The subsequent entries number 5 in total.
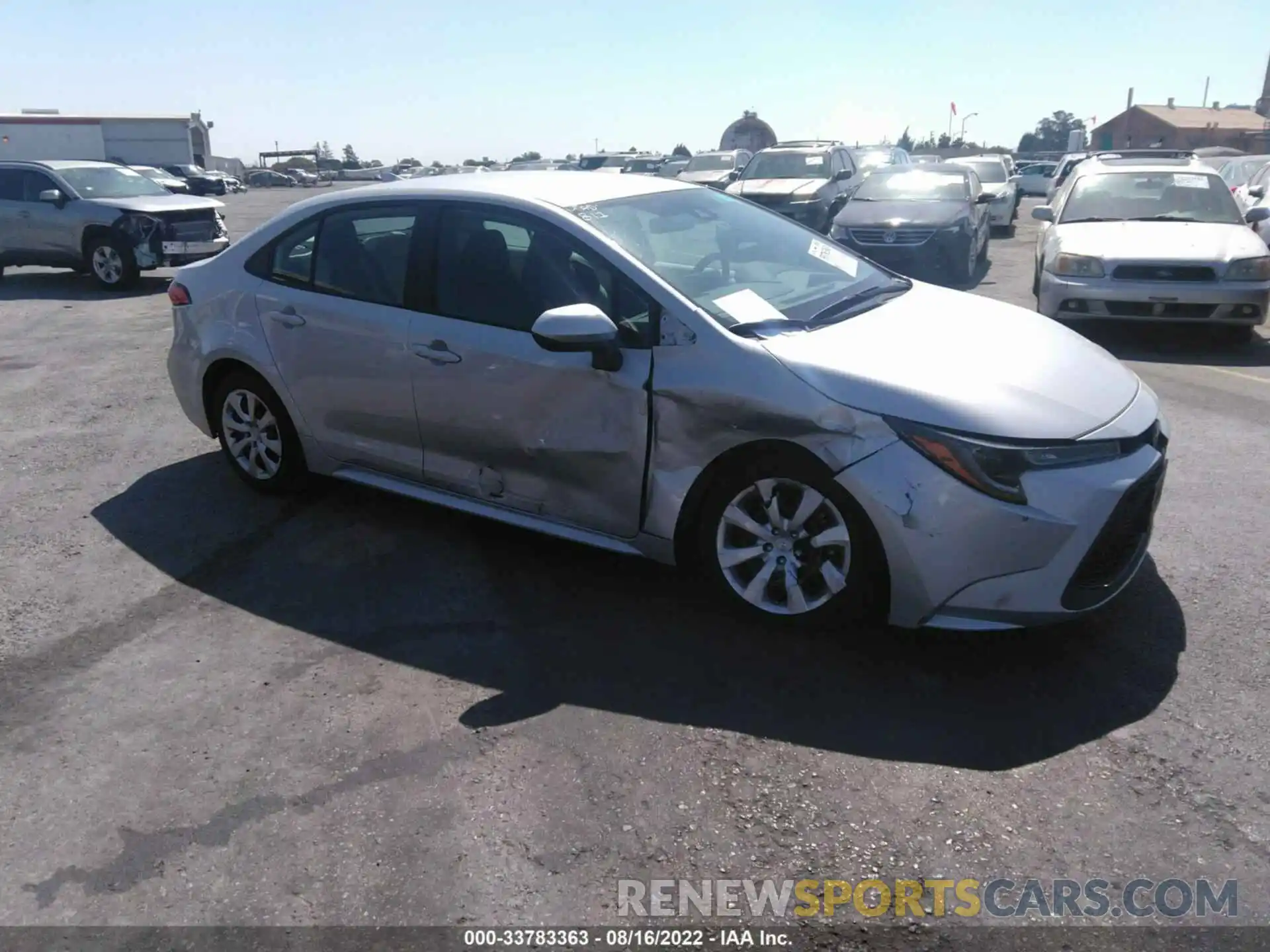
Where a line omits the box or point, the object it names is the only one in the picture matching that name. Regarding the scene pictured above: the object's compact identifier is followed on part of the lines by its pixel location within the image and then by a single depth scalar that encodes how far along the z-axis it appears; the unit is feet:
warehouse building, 156.97
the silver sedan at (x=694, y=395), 11.80
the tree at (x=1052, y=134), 377.30
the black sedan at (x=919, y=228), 45.60
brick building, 218.59
